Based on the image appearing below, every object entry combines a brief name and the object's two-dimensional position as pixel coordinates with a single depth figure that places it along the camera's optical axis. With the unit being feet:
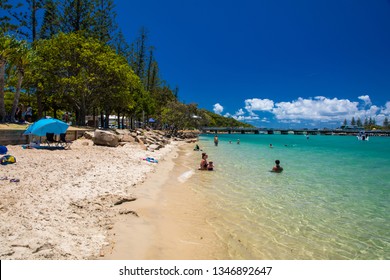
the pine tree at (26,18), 82.76
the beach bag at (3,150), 37.39
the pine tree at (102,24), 112.16
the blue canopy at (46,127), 46.78
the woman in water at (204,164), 57.04
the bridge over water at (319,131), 504.43
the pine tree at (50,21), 99.30
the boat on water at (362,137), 354.86
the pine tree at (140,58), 163.43
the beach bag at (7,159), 32.23
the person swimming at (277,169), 58.18
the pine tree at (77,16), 102.94
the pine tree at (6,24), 80.98
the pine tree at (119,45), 140.04
